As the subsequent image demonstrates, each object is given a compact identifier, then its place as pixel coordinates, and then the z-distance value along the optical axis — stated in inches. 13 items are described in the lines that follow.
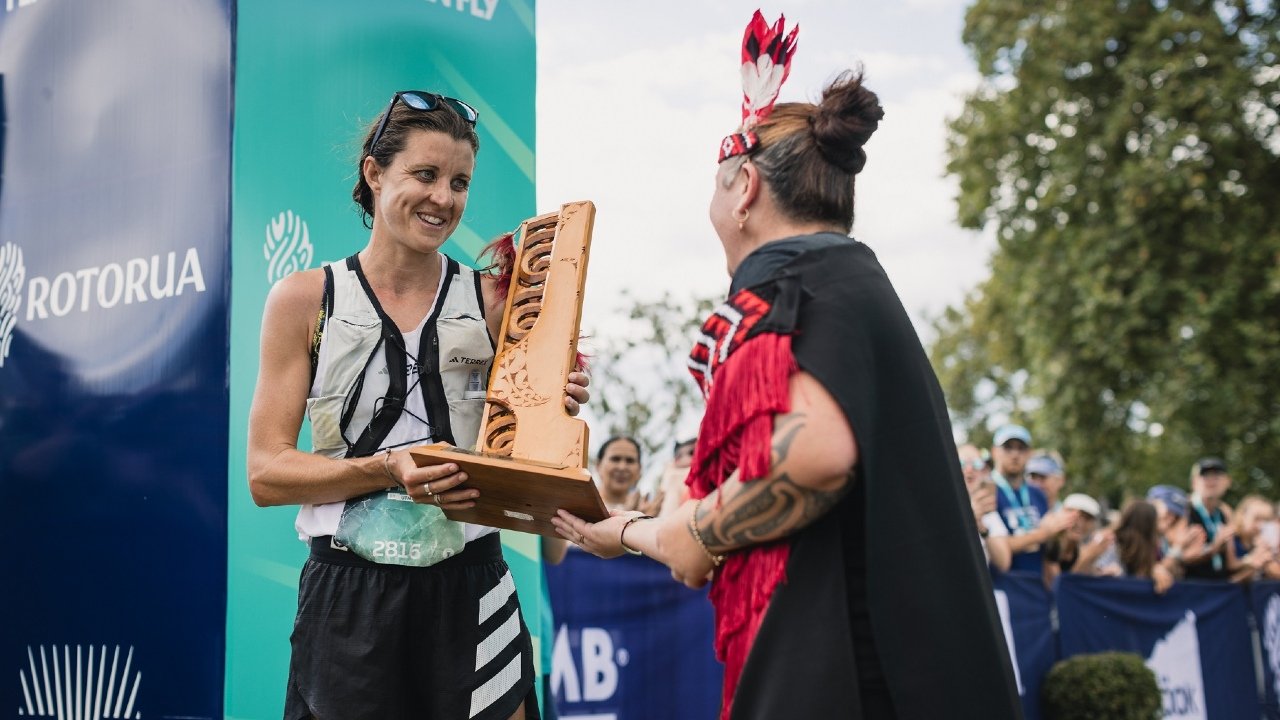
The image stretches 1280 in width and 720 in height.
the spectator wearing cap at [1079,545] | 368.2
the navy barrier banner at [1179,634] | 356.2
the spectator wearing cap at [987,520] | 294.0
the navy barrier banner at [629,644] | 255.6
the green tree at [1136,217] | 671.1
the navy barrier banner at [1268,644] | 422.0
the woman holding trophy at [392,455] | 112.0
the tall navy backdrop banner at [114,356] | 152.3
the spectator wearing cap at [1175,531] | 416.5
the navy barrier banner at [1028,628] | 322.7
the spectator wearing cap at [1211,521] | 418.6
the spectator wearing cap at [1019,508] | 331.6
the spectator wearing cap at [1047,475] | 383.2
